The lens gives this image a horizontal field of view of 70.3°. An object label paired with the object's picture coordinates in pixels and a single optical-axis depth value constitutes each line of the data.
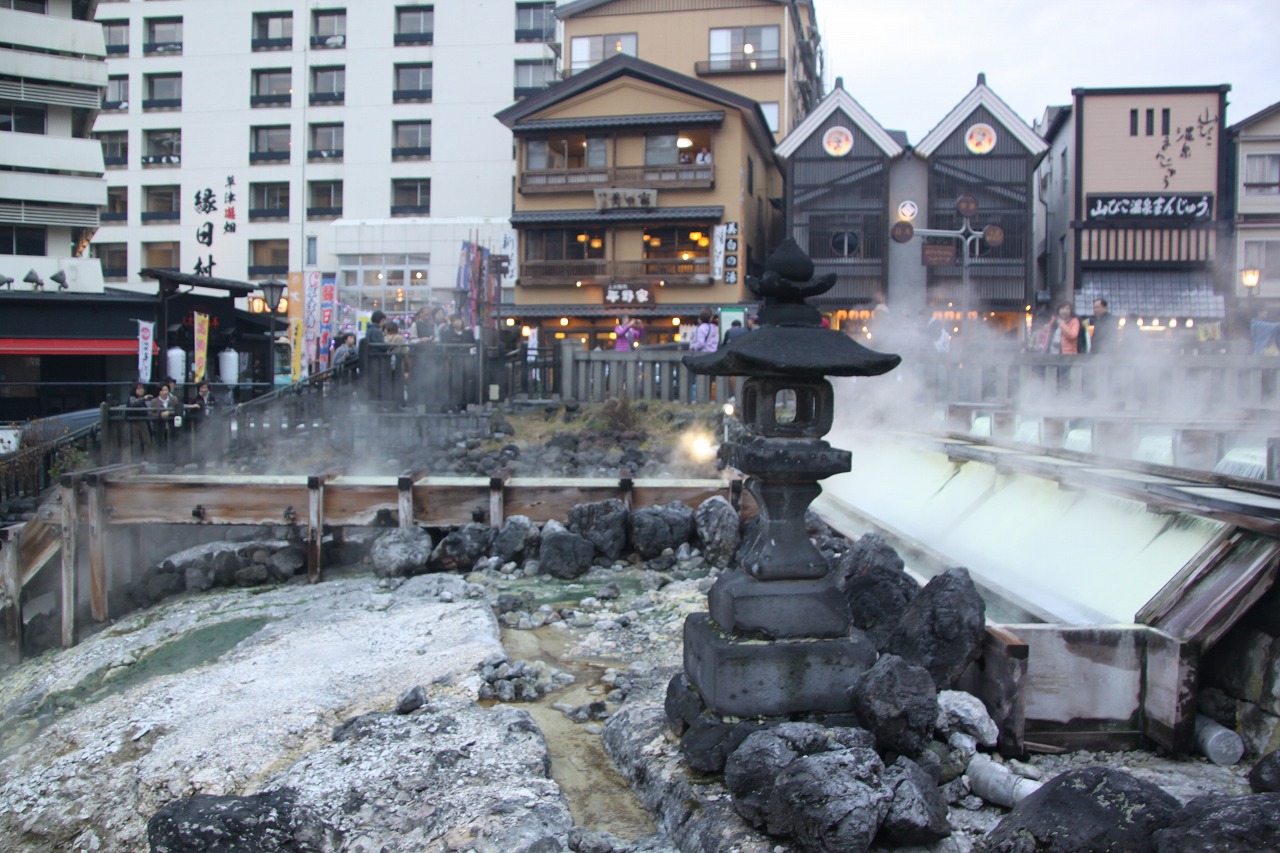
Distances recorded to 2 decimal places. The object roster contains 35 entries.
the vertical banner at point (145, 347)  18.39
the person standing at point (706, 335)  17.98
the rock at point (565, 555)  9.70
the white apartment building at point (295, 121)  40.50
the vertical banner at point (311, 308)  23.31
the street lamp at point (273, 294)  20.84
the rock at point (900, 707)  4.41
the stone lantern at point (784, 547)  4.86
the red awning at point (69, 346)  23.86
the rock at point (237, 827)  4.37
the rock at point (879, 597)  5.92
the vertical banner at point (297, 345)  22.81
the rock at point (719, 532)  9.76
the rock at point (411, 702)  6.04
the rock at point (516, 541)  10.07
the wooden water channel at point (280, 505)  10.44
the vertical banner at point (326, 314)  23.33
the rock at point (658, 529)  10.06
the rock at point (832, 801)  3.81
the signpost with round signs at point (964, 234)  18.34
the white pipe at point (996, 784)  4.39
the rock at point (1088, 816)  3.36
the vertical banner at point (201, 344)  19.81
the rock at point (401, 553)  9.93
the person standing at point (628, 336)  20.14
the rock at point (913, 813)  3.93
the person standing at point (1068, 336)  15.89
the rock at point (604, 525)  10.05
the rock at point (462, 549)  10.06
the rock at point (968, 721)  4.80
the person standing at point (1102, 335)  16.17
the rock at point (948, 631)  5.12
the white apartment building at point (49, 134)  27.84
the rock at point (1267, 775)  3.79
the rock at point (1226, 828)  3.03
